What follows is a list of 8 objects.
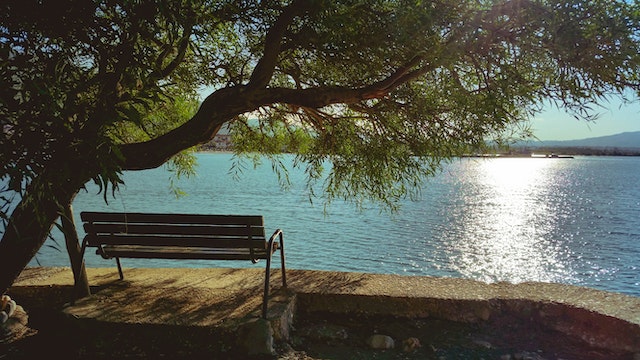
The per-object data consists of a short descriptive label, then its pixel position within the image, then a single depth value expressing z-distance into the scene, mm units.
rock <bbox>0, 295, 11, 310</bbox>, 5195
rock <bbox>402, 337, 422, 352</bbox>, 4777
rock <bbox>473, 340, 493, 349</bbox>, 4855
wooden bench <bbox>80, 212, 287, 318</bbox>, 5102
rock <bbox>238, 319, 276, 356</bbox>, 4363
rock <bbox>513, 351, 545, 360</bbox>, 4614
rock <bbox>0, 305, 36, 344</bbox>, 5082
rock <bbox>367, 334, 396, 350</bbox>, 4812
